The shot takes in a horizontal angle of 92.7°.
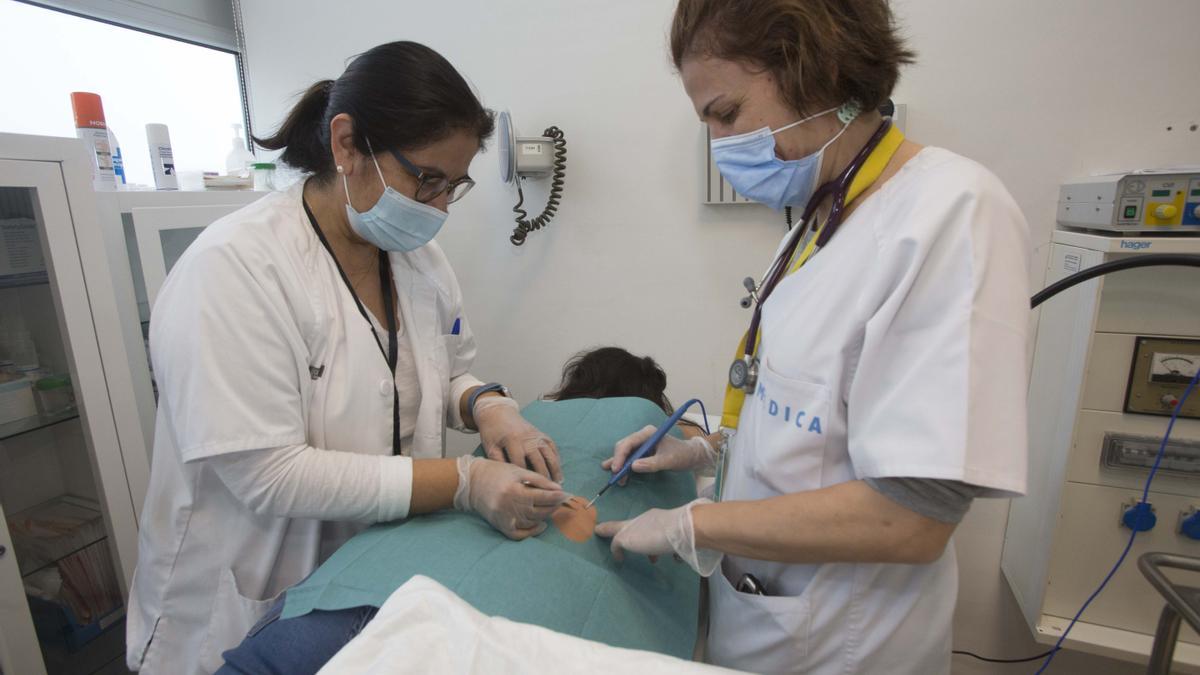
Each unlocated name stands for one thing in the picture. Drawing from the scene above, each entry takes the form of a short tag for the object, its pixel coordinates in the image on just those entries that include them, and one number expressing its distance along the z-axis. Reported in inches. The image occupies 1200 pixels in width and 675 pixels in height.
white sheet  19.0
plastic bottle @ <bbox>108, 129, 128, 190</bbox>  64.0
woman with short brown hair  23.6
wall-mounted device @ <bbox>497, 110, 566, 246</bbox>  71.5
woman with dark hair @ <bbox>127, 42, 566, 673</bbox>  35.6
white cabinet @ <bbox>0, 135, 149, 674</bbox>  50.6
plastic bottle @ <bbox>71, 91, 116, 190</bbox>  58.5
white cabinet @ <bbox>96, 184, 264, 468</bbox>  60.1
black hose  38.6
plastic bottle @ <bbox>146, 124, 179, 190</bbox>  67.0
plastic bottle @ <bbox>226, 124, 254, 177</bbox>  77.9
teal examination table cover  32.4
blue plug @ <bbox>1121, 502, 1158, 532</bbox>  55.2
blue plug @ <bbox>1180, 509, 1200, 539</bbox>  54.4
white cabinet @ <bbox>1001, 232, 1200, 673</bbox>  52.5
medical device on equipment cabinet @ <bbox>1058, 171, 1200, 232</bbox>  46.9
